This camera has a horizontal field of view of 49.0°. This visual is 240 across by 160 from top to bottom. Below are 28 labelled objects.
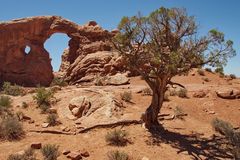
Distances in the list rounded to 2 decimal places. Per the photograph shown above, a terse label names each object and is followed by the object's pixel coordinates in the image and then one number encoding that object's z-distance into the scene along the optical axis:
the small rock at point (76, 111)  13.89
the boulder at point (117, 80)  25.53
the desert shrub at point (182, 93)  18.53
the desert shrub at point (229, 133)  9.19
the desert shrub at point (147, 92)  18.81
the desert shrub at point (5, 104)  14.43
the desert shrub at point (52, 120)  12.59
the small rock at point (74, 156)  8.55
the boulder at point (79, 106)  14.00
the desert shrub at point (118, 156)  8.18
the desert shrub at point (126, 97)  16.28
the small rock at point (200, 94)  18.64
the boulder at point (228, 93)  18.16
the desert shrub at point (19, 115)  13.21
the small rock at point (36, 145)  9.35
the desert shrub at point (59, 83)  30.68
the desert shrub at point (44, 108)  14.56
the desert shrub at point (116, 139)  10.16
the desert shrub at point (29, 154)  8.16
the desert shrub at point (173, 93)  19.05
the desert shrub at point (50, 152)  8.29
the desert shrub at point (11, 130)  10.48
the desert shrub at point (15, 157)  7.82
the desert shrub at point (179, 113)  14.49
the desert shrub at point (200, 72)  29.73
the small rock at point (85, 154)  8.91
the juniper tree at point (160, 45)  11.75
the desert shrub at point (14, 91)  23.65
